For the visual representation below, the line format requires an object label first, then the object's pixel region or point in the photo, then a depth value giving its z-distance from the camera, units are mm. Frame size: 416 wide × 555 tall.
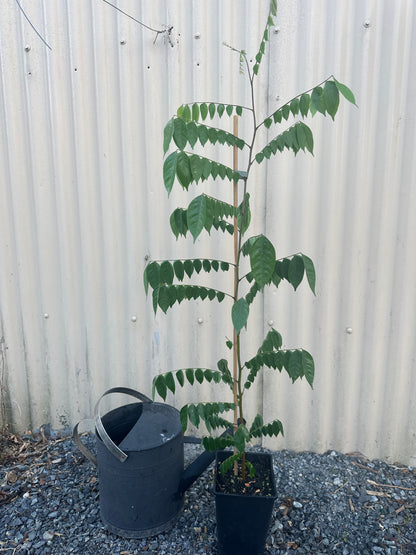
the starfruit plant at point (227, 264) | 1446
